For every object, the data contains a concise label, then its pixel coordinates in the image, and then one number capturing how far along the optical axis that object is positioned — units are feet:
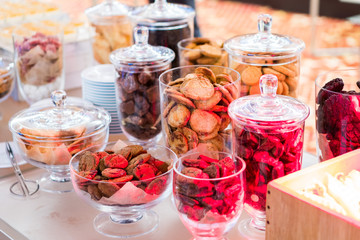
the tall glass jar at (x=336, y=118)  3.03
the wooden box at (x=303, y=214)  2.26
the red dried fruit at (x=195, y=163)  2.77
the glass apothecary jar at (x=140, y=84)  3.74
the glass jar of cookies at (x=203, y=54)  4.09
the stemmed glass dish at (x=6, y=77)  4.77
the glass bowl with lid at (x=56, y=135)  3.48
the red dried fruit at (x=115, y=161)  2.93
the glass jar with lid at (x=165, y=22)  4.30
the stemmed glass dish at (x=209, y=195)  2.57
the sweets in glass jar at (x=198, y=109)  3.15
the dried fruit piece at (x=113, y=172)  2.85
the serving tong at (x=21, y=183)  3.56
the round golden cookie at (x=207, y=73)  3.30
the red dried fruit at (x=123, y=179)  2.81
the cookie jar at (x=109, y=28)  4.83
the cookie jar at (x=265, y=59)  3.53
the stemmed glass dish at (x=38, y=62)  4.68
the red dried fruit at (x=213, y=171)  2.64
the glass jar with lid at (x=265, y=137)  2.75
